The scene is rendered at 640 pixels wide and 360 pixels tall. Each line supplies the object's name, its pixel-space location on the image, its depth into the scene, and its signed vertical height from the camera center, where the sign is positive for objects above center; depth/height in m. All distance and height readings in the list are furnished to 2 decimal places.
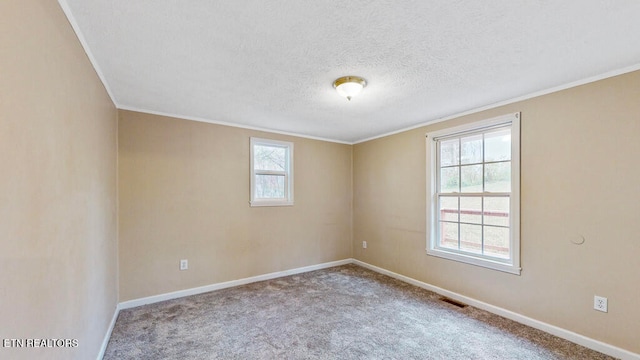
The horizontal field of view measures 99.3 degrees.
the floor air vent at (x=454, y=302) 3.17 -1.49
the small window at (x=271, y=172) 4.14 +0.10
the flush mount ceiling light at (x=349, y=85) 2.36 +0.83
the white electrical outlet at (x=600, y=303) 2.28 -1.06
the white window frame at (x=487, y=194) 2.85 -0.26
